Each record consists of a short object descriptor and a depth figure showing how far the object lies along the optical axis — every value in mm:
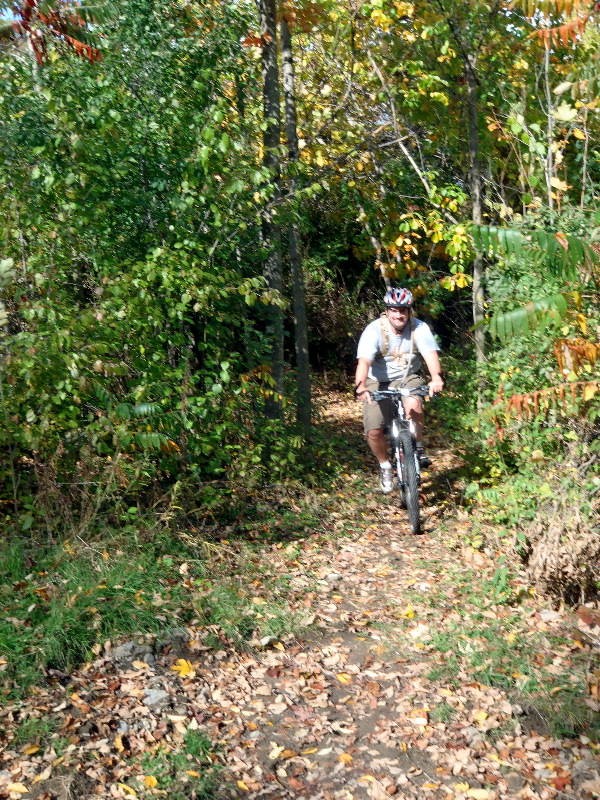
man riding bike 8008
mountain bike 7918
